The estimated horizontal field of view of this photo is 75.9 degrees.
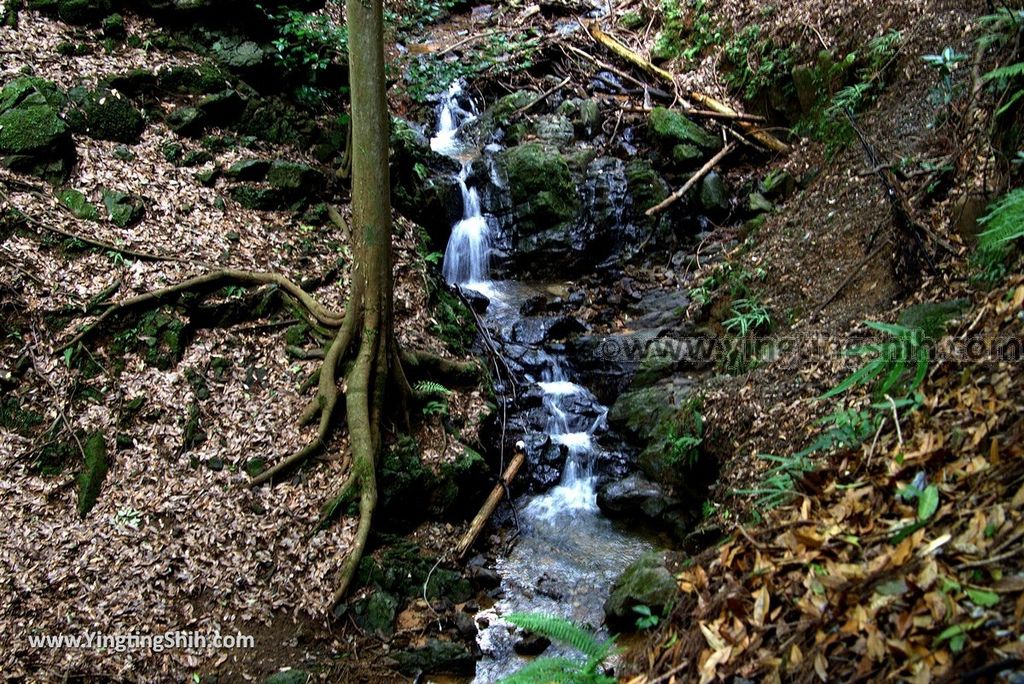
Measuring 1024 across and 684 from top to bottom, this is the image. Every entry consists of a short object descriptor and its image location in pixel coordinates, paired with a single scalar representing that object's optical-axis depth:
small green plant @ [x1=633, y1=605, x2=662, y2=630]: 4.75
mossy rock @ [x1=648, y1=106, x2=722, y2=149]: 12.81
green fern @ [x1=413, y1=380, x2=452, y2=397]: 7.72
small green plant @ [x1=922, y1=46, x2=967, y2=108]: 6.53
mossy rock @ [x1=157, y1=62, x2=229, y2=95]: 9.05
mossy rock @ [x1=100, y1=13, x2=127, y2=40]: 9.15
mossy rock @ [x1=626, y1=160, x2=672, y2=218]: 12.59
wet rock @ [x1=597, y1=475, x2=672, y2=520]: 7.49
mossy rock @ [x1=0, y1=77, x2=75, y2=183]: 7.49
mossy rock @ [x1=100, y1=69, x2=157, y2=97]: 8.59
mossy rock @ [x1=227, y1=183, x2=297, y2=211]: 8.71
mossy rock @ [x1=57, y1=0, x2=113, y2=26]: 9.02
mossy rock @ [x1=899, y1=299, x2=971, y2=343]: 4.55
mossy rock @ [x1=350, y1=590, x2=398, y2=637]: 6.02
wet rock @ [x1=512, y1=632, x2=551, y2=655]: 6.06
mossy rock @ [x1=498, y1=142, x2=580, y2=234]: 12.75
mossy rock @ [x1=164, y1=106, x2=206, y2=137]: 8.84
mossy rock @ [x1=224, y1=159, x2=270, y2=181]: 8.79
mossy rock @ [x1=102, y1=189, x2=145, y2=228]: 7.66
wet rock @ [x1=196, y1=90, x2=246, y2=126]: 9.09
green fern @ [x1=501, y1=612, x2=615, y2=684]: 3.76
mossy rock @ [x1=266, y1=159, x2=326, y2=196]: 8.99
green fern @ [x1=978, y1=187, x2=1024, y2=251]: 3.65
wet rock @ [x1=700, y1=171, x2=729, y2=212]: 12.25
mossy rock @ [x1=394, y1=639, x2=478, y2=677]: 5.75
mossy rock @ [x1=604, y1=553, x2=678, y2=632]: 5.73
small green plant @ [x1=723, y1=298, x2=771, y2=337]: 8.10
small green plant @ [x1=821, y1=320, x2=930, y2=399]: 3.79
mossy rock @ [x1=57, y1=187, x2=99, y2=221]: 7.50
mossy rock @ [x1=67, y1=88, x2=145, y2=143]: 8.16
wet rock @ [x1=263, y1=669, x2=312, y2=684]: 5.30
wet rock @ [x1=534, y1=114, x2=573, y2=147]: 13.80
